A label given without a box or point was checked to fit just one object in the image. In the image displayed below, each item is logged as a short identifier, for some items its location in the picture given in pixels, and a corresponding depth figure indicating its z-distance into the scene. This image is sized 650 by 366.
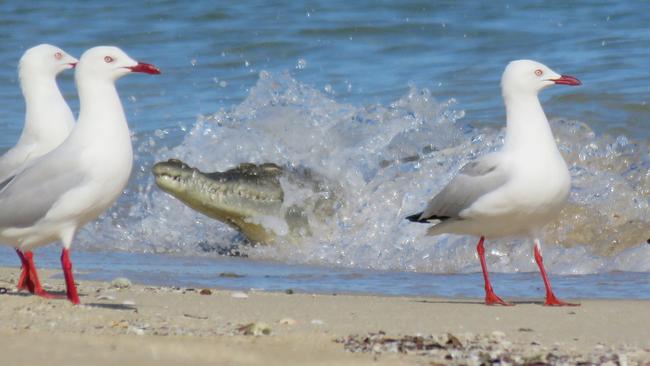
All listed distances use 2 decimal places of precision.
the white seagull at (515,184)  15.20
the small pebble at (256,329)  11.73
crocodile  22.14
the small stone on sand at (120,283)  15.86
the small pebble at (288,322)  12.66
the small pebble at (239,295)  15.14
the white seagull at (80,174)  13.56
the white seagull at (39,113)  16.25
